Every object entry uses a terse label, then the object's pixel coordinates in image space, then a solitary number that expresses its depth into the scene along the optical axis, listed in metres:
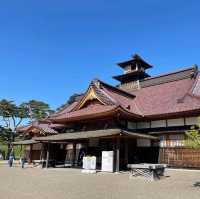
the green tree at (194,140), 12.52
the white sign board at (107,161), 19.09
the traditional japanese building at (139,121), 20.78
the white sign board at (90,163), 19.51
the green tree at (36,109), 53.37
